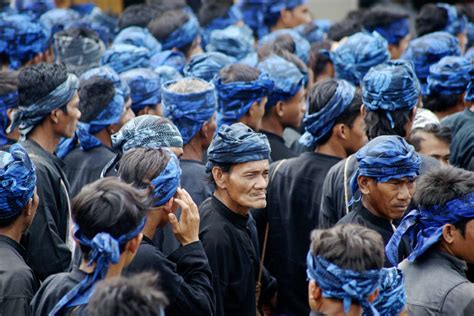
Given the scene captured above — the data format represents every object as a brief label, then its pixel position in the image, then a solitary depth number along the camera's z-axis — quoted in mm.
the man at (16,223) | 9320
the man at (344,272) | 7852
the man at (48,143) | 11625
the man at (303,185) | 13016
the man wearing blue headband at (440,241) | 8977
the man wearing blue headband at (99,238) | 8133
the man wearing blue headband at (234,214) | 10539
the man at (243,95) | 14680
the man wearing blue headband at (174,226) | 9375
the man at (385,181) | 10875
